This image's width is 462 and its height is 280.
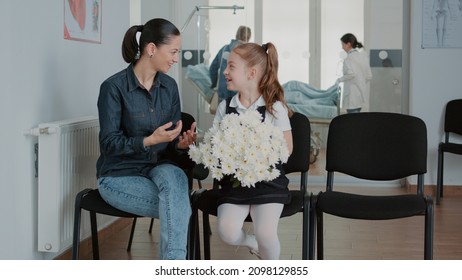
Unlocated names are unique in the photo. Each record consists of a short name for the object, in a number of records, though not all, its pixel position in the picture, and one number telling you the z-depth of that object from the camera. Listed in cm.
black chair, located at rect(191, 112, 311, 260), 328
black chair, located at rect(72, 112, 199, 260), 325
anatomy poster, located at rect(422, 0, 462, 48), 630
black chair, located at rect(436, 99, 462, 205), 602
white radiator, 344
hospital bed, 681
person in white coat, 679
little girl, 315
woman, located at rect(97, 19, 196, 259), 319
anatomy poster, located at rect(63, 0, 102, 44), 387
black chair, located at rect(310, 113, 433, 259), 367
